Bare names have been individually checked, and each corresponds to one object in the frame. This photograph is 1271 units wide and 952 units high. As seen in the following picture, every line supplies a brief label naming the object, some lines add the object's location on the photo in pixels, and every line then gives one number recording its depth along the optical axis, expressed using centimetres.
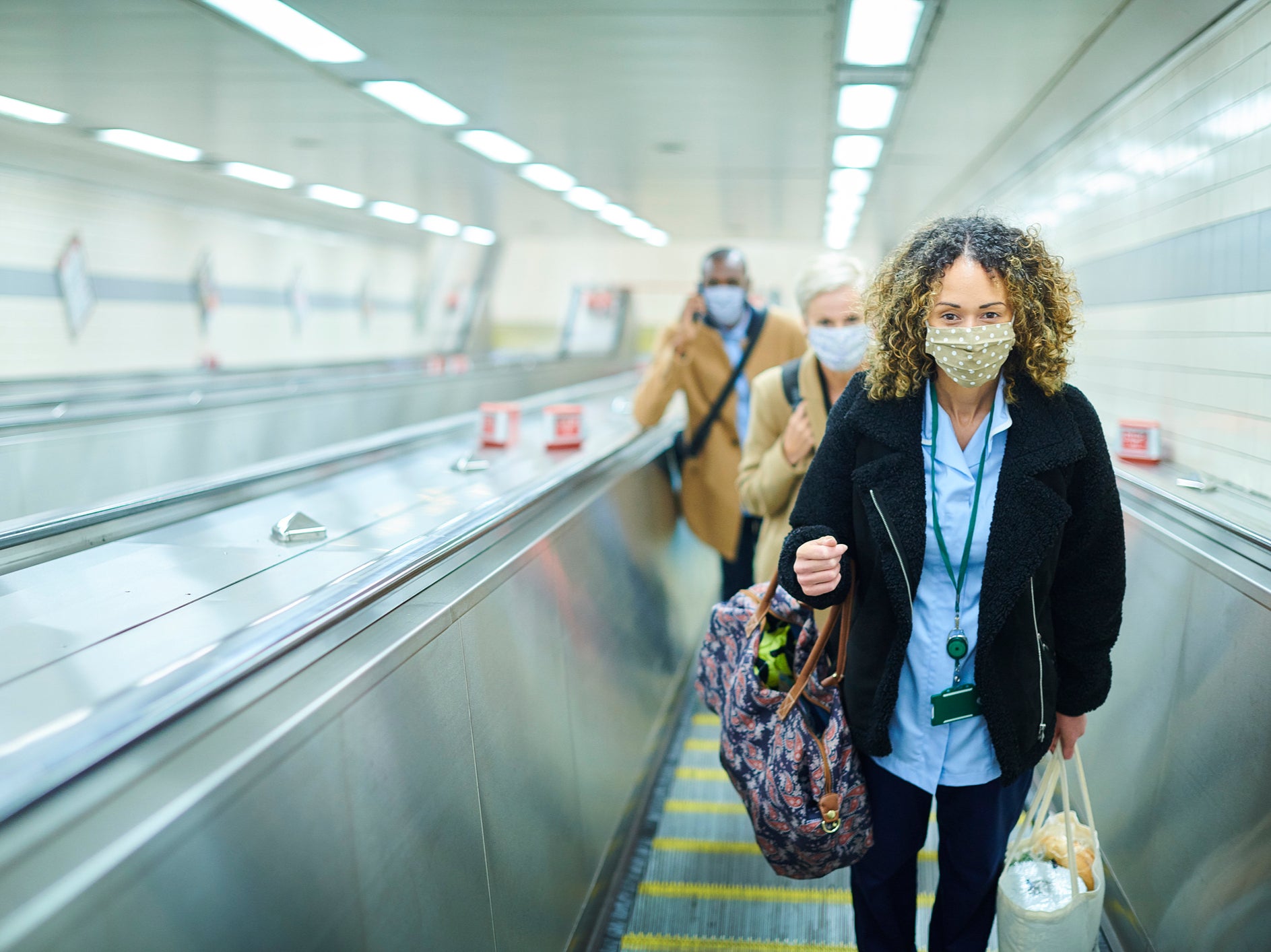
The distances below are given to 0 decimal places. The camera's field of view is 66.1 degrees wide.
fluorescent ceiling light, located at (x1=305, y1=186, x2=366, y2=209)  924
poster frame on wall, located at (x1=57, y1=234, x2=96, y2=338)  877
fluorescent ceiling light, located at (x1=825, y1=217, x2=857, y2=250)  1205
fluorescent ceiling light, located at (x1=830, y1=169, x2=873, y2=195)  791
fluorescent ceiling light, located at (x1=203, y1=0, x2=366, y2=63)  377
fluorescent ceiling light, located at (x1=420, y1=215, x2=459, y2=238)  1195
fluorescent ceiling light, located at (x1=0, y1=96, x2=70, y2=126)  566
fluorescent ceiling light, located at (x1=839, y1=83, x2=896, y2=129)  502
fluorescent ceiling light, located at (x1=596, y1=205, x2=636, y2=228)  1066
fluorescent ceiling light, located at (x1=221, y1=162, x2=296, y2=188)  790
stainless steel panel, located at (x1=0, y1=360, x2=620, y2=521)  494
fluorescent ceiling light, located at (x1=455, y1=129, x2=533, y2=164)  644
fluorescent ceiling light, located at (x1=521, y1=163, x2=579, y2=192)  792
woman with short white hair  278
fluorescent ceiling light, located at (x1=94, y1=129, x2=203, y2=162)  658
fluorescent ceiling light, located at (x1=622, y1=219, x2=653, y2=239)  1204
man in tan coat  390
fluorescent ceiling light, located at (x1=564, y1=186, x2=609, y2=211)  931
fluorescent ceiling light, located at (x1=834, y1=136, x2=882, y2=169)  643
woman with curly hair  180
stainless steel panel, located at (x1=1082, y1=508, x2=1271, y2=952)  204
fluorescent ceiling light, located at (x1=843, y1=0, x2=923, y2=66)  364
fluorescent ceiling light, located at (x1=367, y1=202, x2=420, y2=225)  1060
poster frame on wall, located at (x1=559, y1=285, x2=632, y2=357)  2086
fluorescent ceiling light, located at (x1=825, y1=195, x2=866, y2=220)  952
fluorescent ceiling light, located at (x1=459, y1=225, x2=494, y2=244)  1332
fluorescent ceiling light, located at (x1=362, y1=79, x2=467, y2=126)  509
